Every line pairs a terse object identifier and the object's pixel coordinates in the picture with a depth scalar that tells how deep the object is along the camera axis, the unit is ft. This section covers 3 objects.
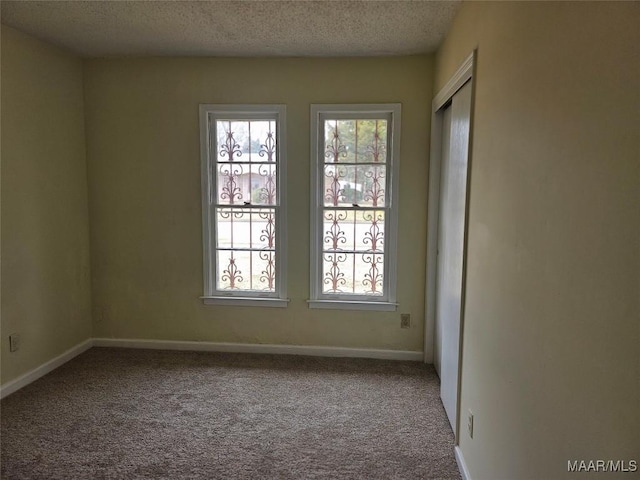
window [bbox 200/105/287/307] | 11.48
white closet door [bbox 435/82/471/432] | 7.32
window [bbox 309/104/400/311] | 11.23
